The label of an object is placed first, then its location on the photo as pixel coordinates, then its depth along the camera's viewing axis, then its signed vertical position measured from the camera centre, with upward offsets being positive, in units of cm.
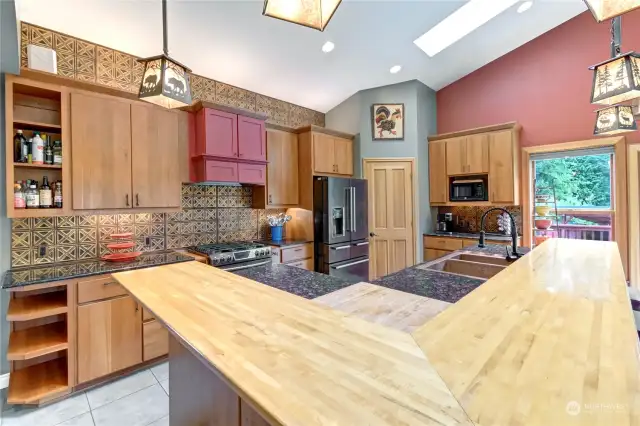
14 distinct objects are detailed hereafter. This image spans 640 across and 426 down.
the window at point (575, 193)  381 +22
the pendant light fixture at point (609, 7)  133 +93
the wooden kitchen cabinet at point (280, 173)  387 +56
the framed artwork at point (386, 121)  458 +142
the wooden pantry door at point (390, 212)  459 +2
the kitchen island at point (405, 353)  56 -36
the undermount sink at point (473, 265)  226 -41
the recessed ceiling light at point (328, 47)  343 +196
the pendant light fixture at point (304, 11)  122 +85
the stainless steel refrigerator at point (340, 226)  387 -16
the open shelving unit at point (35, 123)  218 +76
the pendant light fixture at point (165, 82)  163 +76
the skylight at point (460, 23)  338 +227
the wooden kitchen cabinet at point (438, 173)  468 +61
